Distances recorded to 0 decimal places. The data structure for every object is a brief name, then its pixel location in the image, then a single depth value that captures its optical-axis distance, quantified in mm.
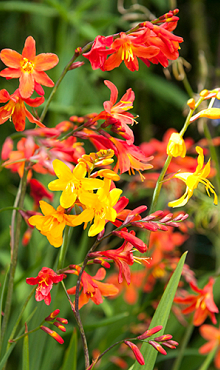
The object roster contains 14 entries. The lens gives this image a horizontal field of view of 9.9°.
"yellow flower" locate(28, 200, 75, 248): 990
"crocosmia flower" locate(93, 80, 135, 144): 1013
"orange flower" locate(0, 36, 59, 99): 1010
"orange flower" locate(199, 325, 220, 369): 1358
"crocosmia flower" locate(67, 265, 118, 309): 997
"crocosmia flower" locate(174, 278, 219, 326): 1131
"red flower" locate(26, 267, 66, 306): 984
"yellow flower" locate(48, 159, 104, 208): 977
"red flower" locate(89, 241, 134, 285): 987
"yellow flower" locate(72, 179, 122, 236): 981
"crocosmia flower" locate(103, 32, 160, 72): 1011
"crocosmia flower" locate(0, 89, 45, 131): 1019
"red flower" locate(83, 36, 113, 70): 1007
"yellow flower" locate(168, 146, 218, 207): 1001
